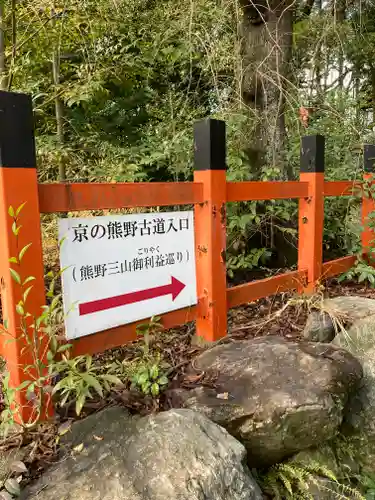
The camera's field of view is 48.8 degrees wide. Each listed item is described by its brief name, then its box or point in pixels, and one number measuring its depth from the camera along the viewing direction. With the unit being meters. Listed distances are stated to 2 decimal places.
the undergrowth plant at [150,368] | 2.06
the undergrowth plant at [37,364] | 1.62
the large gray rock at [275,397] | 1.96
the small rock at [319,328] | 2.80
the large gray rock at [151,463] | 1.45
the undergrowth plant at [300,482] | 1.92
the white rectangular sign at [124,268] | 1.94
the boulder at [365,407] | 2.39
